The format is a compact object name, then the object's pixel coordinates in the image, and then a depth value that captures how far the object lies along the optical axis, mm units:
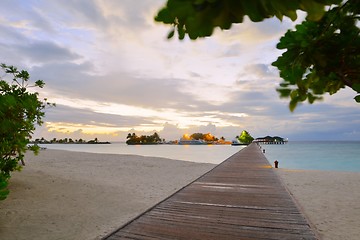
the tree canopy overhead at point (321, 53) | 1641
